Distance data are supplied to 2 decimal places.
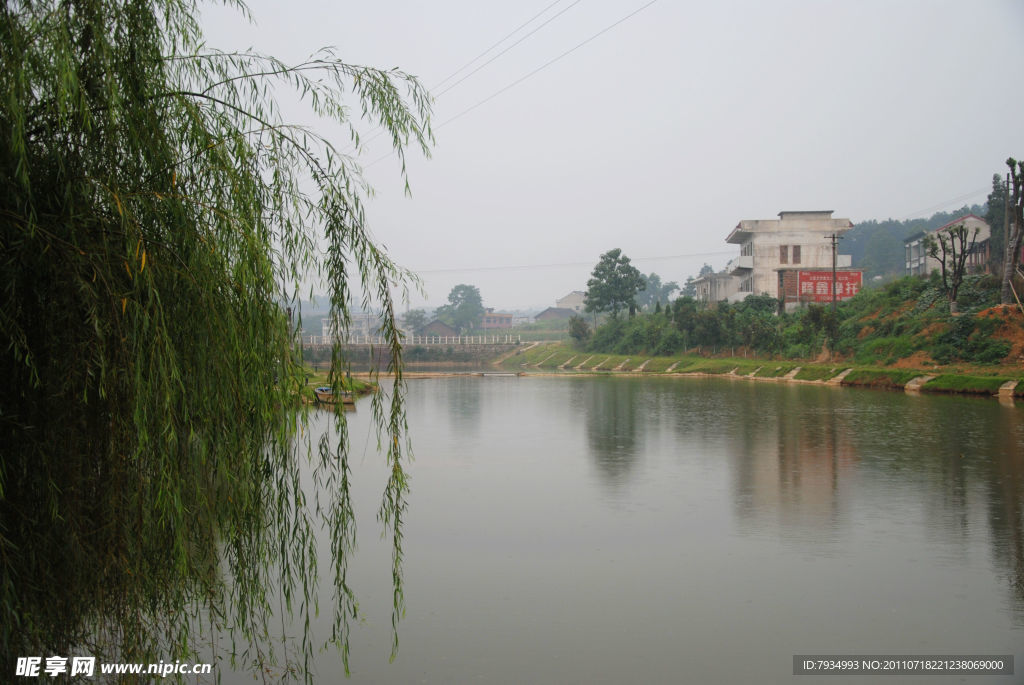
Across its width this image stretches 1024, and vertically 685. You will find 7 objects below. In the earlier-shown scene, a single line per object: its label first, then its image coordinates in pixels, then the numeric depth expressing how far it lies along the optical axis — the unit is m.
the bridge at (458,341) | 62.25
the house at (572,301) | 102.94
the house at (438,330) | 73.00
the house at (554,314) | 97.94
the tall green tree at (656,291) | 99.75
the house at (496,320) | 97.25
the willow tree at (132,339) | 3.34
